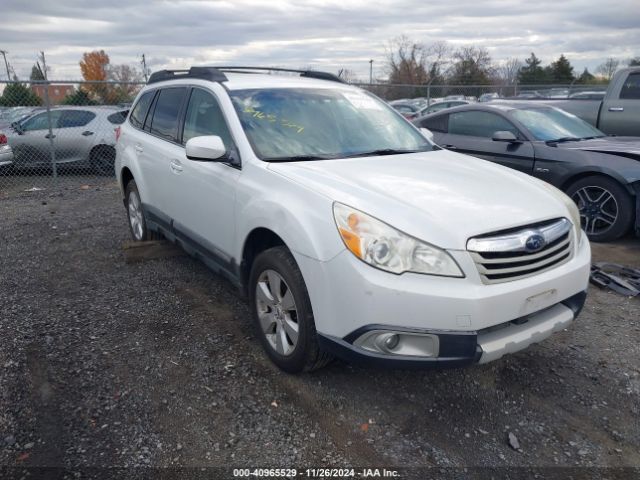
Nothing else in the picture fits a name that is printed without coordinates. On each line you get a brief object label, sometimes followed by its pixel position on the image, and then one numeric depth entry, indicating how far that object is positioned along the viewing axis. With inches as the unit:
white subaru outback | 99.3
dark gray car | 221.6
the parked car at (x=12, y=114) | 460.4
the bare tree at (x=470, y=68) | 1664.4
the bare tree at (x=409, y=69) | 1862.7
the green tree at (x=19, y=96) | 590.2
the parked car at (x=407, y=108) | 701.3
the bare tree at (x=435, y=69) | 1852.9
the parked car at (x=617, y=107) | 331.0
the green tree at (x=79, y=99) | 538.9
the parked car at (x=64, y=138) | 414.9
